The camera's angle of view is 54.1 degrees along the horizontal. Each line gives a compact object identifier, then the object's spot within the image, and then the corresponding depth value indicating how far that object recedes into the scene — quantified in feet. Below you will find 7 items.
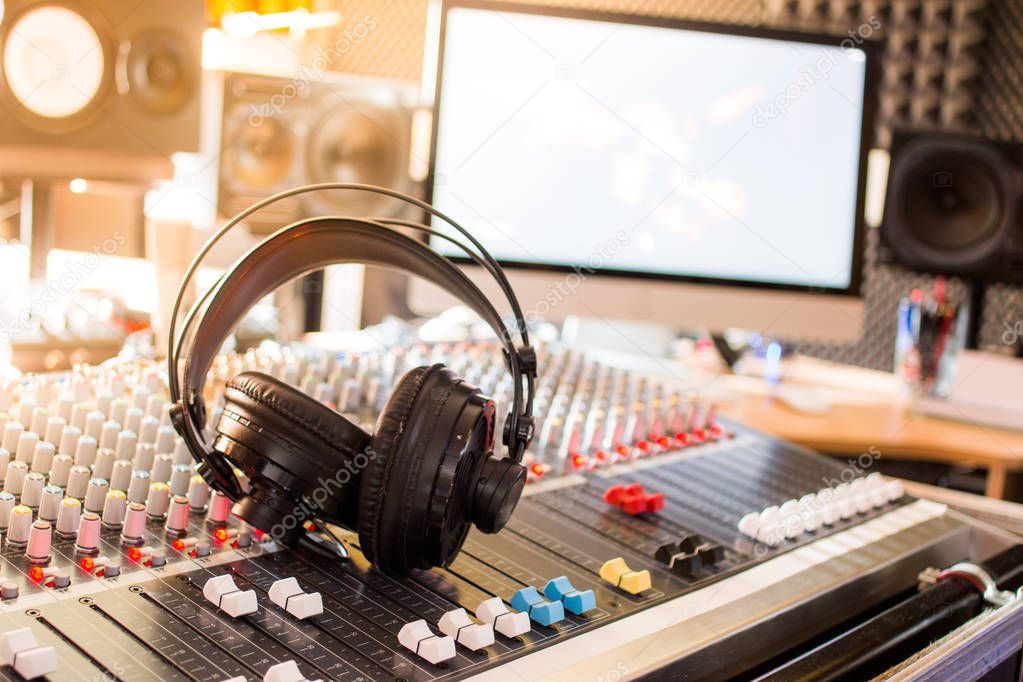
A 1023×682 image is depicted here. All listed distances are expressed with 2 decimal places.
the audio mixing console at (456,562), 2.01
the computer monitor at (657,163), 4.99
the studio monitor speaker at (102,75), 3.44
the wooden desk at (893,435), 5.35
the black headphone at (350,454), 2.26
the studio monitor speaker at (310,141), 5.20
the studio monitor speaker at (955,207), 6.48
